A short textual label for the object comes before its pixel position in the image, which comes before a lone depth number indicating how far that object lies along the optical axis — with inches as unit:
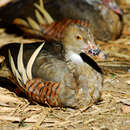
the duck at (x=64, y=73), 354.6
